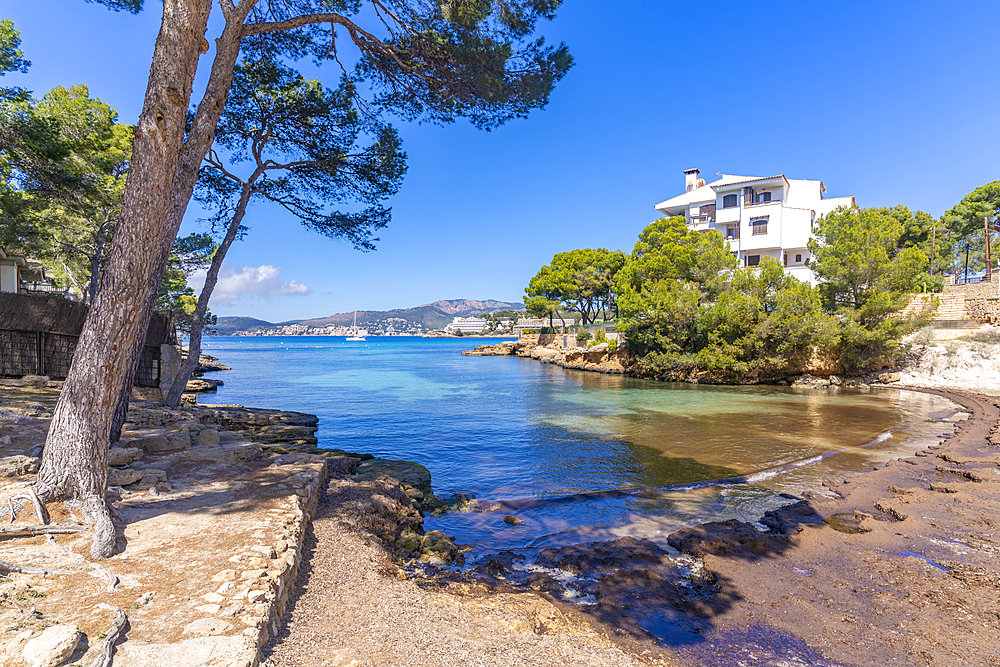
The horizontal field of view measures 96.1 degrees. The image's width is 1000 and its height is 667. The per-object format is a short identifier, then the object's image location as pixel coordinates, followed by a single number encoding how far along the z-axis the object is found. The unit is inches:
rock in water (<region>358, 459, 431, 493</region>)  318.7
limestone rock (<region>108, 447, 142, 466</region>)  218.2
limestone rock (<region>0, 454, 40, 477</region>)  182.2
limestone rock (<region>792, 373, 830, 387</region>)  986.3
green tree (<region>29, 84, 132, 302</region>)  510.0
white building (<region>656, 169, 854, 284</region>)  1460.4
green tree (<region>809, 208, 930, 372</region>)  936.3
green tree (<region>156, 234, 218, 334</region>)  1003.3
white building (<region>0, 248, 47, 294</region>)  850.1
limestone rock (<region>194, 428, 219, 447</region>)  299.7
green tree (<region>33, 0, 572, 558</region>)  161.3
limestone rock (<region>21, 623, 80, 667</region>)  88.7
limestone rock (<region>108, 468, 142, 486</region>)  201.0
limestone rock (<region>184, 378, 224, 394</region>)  964.0
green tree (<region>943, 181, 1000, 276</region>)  1451.8
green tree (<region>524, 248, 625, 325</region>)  2070.6
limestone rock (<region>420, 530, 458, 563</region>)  216.2
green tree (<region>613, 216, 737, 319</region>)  1167.0
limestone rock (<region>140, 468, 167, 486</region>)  210.6
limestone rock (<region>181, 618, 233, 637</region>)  109.1
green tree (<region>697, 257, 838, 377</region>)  989.8
